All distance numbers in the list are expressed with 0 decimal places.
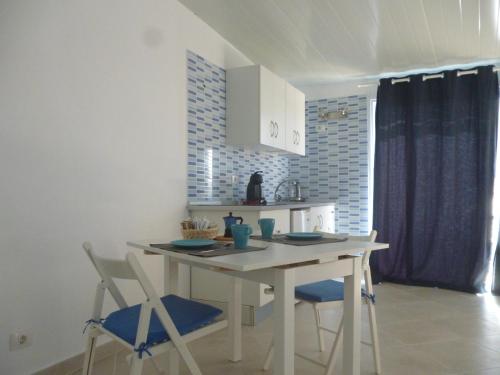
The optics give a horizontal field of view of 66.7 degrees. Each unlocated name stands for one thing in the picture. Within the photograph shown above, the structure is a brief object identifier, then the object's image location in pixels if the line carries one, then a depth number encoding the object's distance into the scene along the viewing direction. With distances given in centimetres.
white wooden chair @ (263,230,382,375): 186
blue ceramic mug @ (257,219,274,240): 179
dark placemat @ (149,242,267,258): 137
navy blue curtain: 378
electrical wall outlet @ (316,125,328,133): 477
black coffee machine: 348
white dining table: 125
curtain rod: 383
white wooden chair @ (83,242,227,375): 126
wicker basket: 174
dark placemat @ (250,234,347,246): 164
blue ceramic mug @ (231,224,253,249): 149
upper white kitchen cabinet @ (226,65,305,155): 334
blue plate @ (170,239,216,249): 149
